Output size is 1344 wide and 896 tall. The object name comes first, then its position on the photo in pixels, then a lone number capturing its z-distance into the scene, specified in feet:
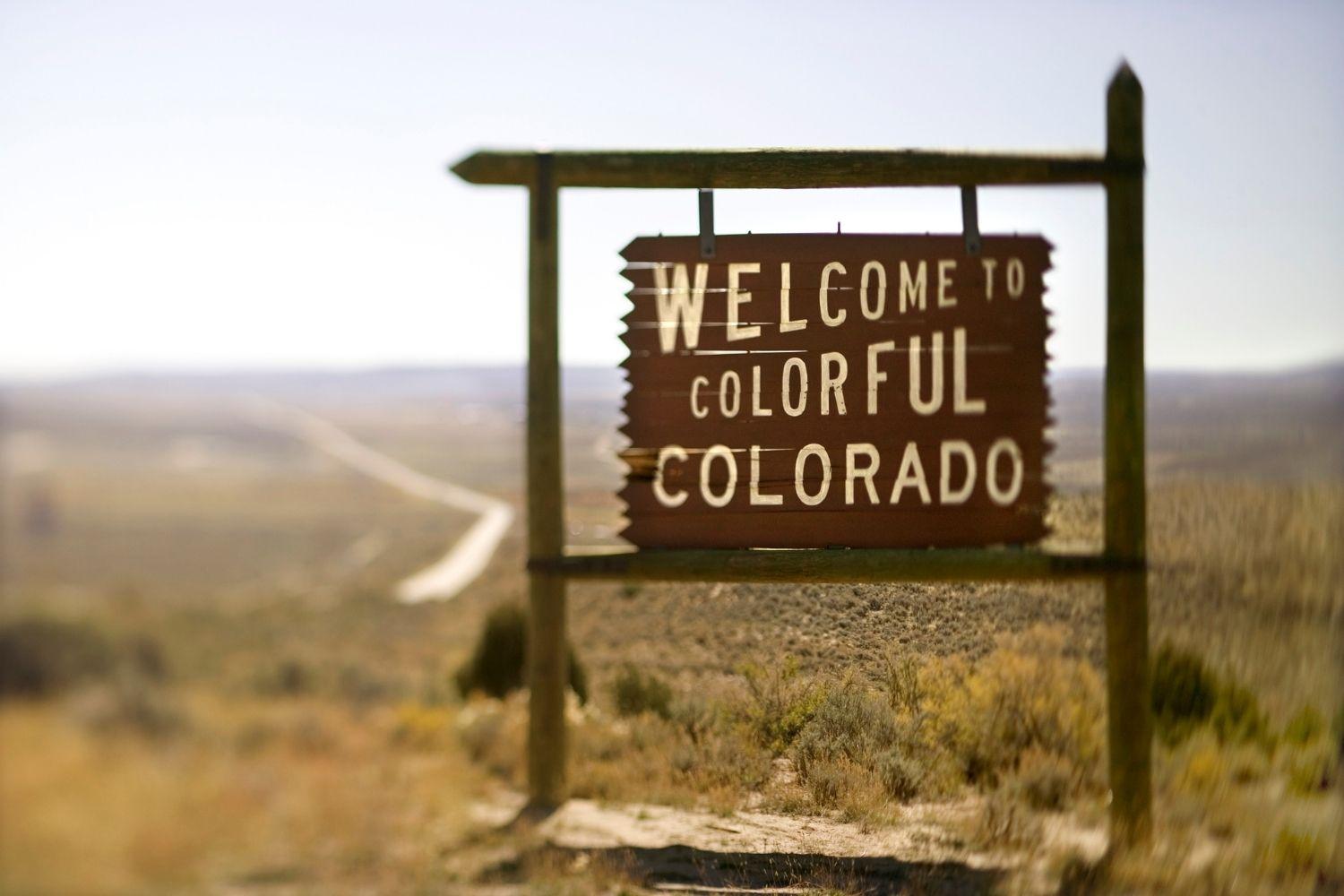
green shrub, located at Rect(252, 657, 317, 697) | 29.89
